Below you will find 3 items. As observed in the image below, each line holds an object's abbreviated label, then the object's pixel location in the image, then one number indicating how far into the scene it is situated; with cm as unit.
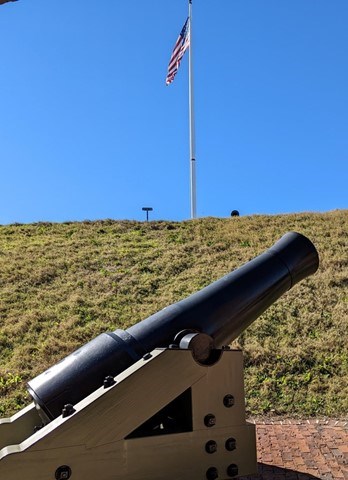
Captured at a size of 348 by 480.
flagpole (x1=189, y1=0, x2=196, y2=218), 2077
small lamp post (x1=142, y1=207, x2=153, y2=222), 2104
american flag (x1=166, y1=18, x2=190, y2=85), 2075
